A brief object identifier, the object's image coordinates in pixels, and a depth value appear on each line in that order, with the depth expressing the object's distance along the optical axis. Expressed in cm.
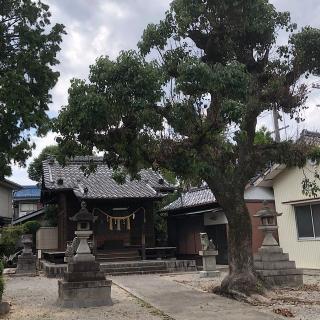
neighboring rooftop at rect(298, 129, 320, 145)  1362
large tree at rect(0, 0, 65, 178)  1405
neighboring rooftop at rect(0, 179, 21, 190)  3794
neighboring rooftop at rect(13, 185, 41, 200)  5534
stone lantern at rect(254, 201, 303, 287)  1480
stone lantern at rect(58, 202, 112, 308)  1201
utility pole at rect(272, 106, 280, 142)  2458
